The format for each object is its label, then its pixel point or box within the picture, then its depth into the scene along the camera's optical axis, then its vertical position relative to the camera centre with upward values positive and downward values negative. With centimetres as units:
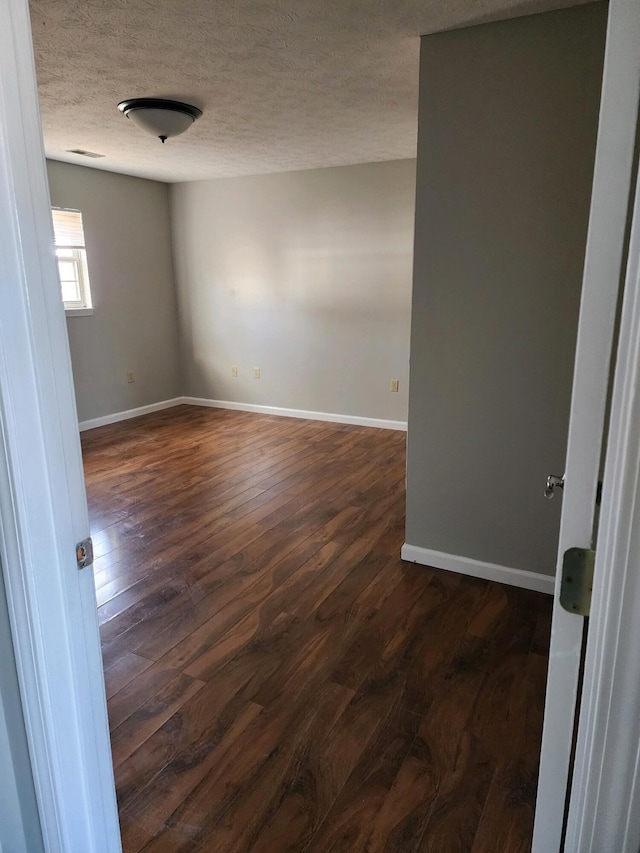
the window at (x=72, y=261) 485 +36
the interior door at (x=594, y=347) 57 -6
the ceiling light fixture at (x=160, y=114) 299 +102
